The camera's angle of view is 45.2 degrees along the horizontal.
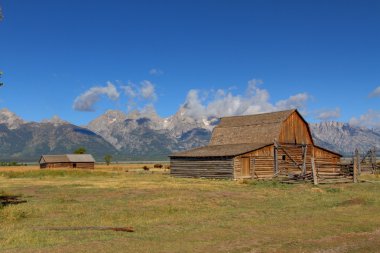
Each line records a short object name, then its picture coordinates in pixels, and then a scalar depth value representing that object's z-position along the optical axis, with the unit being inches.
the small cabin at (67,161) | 4210.1
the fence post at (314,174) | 1525.6
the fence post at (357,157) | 1655.6
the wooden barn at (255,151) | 1950.1
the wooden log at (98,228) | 639.1
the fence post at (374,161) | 2373.9
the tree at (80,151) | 4928.6
